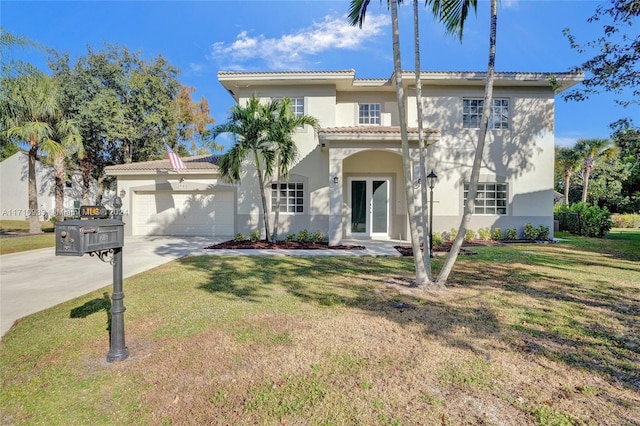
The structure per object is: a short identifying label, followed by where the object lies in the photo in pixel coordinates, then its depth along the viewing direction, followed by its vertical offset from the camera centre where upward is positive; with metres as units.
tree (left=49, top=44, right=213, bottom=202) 20.19 +7.23
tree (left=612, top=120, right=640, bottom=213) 10.02 +2.32
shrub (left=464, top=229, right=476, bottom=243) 13.23 -1.10
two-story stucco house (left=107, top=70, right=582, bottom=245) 13.52 +2.17
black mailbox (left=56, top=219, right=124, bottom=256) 2.87 -0.25
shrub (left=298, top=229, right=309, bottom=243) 13.08 -1.09
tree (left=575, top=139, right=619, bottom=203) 26.80 +4.94
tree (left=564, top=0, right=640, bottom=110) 8.81 +4.49
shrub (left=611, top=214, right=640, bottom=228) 28.02 -1.04
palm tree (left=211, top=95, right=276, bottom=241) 10.88 +2.74
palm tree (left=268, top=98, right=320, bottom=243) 10.88 +2.72
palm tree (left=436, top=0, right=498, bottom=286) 5.66 +1.05
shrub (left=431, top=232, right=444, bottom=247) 12.34 -1.21
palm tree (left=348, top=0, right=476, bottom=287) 5.94 +1.12
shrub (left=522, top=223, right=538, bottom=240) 13.53 -0.97
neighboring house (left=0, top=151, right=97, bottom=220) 26.16 +1.79
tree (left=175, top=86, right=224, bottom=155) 26.98 +8.17
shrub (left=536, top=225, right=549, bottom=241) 13.52 -1.05
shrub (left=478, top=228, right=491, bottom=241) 13.50 -1.05
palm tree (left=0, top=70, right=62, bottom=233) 13.53 +4.52
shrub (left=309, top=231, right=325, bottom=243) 13.09 -1.13
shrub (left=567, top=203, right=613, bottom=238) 15.66 -0.62
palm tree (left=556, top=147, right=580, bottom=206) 27.92 +4.38
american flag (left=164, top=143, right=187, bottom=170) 14.27 +2.24
